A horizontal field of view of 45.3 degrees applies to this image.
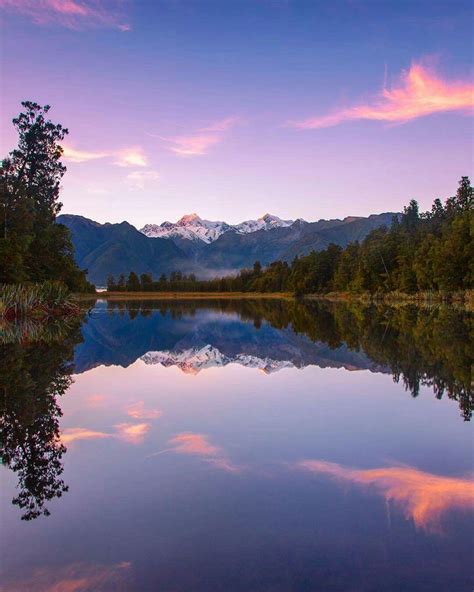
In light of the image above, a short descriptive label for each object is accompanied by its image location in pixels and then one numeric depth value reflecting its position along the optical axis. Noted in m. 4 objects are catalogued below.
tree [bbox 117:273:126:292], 180.05
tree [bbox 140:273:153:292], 178.75
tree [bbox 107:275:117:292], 181.62
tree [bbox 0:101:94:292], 37.59
